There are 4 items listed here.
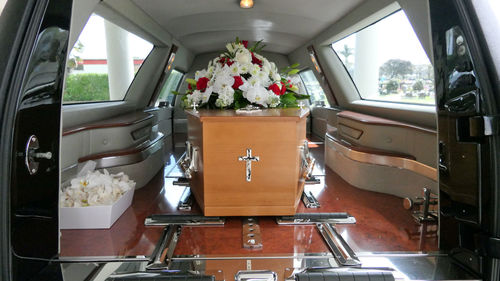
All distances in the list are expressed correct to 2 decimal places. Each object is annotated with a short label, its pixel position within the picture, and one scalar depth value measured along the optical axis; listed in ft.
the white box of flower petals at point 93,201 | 5.36
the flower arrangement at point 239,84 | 6.30
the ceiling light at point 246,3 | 8.57
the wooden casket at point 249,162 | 4.97
